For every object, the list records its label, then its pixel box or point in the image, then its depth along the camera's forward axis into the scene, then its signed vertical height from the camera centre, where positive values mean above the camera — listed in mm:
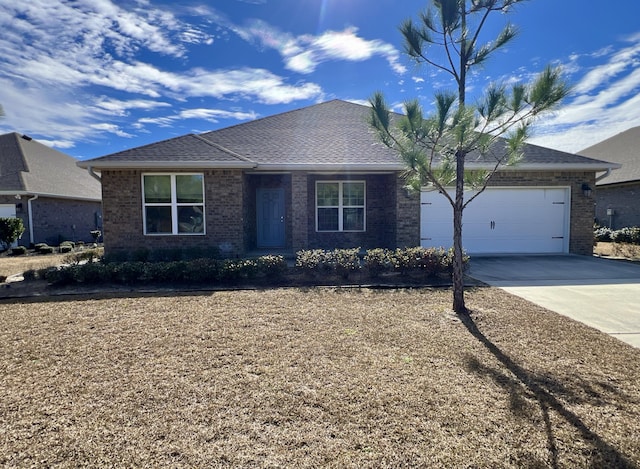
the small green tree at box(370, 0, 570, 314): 4539 +1527
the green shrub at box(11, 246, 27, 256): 13836 -1314
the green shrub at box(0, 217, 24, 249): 13867 -434
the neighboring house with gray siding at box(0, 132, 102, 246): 15281 +1292
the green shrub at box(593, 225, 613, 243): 14844 -674
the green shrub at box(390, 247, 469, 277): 7598 -989
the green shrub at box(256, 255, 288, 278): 7547 -1057
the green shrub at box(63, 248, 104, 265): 9102 -1073
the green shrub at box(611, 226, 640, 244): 13180 -642
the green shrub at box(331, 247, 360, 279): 7637 -998
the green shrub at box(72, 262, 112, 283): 7258 -1177
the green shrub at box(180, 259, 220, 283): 7371 -1142
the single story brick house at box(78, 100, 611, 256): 9594 +695
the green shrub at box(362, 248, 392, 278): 7734 -1009
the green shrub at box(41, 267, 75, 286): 7207 -1226
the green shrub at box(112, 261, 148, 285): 7328 -1179
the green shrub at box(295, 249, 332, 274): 7703 -1010
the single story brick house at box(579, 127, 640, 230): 15398 +1474
